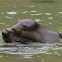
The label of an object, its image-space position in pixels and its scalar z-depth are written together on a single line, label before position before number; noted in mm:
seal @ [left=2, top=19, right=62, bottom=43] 18203
